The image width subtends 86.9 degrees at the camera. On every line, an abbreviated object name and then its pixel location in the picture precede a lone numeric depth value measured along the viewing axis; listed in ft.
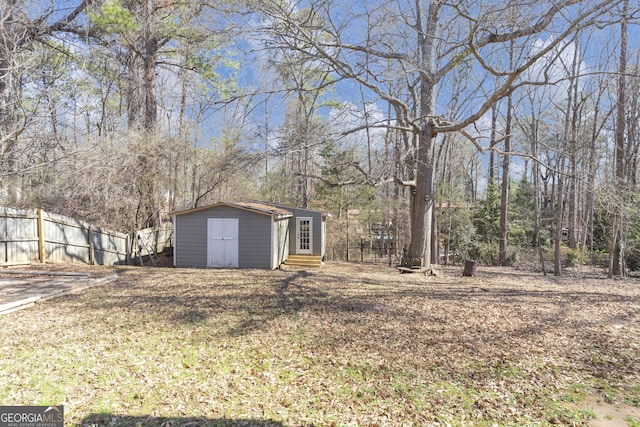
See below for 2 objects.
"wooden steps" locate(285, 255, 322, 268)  45.55
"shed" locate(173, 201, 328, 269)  38.42
